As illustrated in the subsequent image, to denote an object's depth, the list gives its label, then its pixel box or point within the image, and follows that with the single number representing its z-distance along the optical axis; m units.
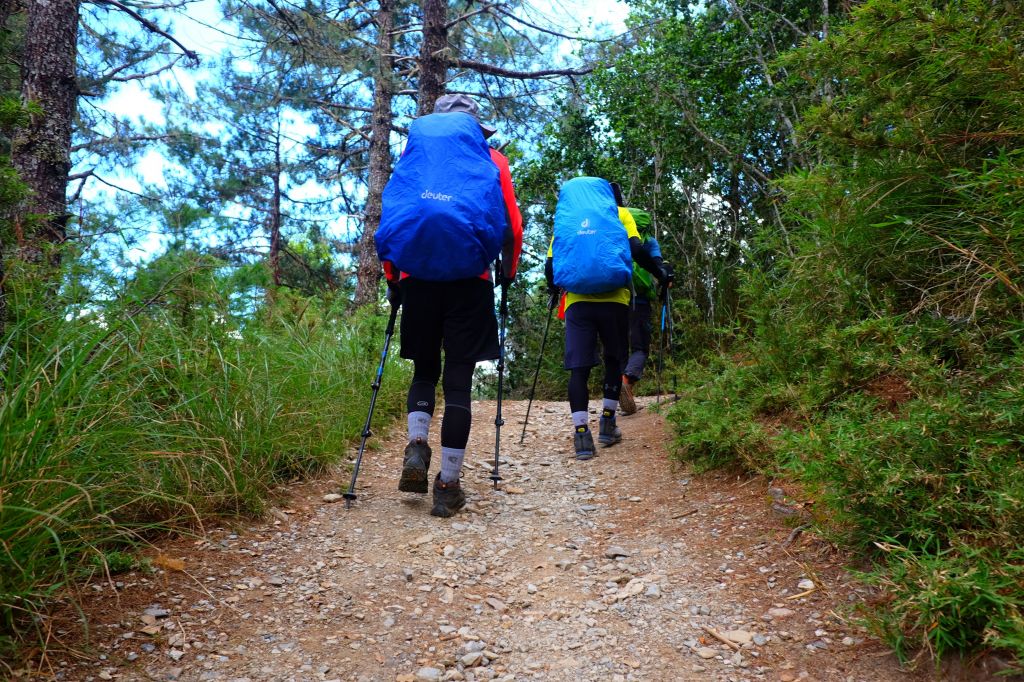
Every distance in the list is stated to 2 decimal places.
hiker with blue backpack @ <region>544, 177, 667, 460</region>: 5.30
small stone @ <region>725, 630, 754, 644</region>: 2.66
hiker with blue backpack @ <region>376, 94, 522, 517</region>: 3.63
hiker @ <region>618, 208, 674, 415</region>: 6.68
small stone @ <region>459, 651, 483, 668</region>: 2.63
